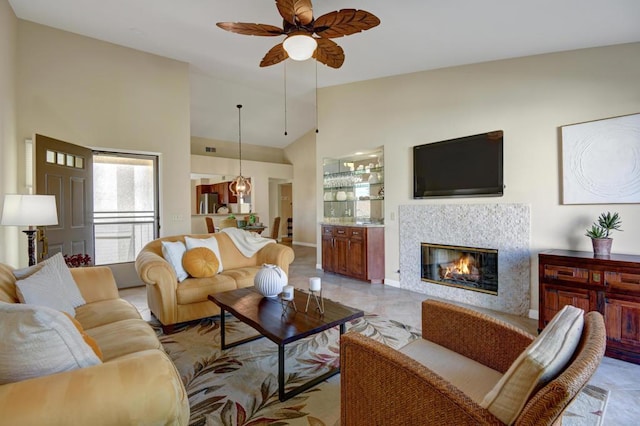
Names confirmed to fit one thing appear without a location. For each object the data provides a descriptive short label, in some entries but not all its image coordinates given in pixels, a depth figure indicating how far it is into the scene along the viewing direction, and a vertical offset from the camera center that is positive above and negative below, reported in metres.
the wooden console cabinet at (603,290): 2.43 -0.69
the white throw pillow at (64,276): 2.16 -0.46
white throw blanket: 4.00 -0.39
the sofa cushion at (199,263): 3.30 -0.54
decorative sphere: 2.64 -0.60
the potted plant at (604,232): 2.72 -0.21
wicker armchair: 0.86 -0.64
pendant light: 8.05 +0.76
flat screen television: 3.65 +0.56
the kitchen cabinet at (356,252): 4.94 -0.68
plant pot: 2.71 -0.33
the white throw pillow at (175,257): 3.27 -0.47
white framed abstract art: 2.74 +0.45
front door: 3.52 +0.32
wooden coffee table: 1.99 -0.76
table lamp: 2.65 +0.04
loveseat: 2.98 -0.75
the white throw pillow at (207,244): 3.52 -0.37
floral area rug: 1.85 -1.21
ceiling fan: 2.31 +1.50
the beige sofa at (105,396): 0.98 -0.62
